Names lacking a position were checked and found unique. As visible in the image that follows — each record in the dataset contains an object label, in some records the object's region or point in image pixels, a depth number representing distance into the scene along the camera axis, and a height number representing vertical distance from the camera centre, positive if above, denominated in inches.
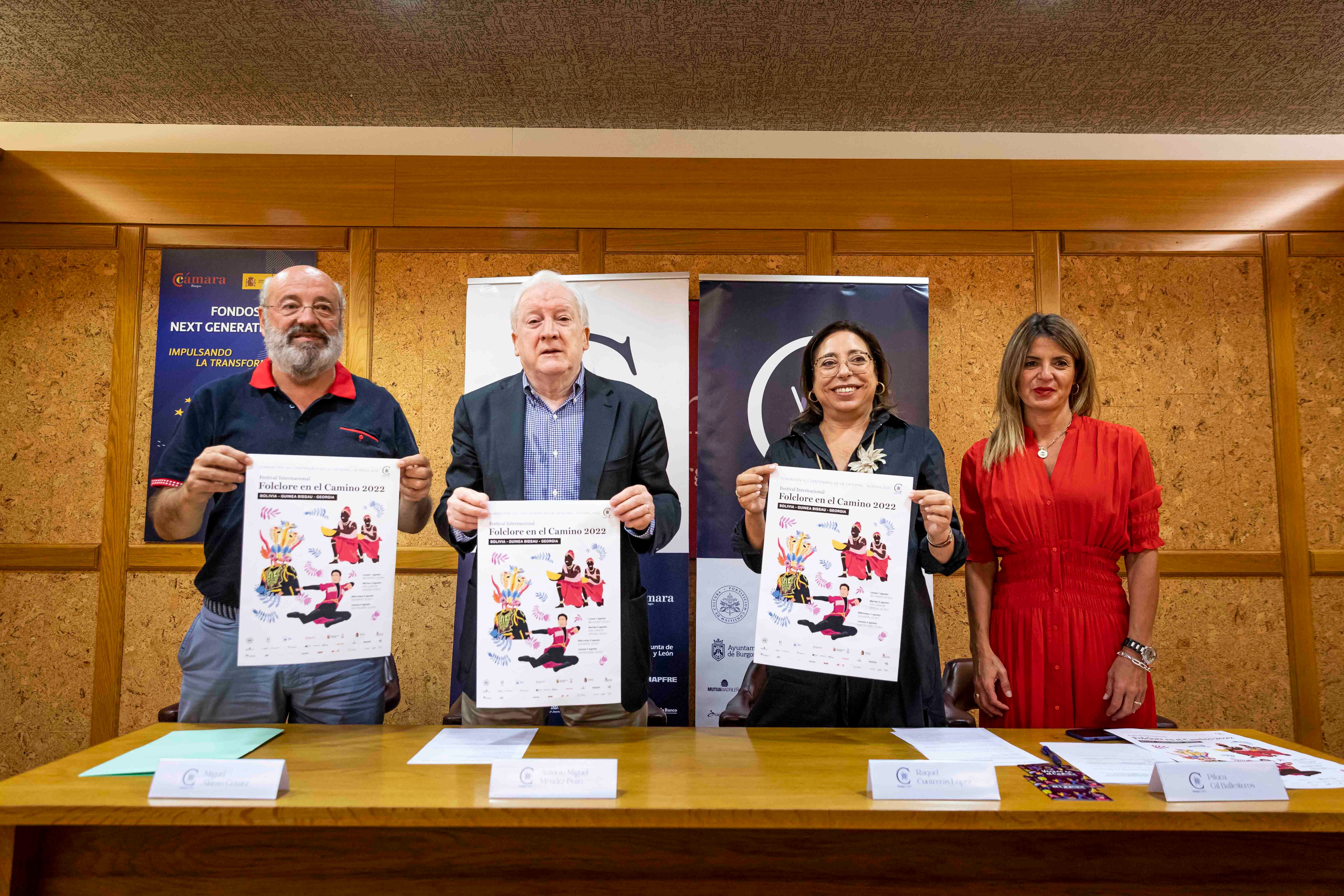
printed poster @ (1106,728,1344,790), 57.2 -21.2
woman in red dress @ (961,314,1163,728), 86.7 -6.5
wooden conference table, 51.8 -24.8
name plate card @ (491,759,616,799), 51.8 -19.5
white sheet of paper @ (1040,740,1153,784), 57.1 -21.0
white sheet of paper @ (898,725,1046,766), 61.8 -21.4
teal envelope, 57.8 -21.2
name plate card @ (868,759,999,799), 51.7 -19.3
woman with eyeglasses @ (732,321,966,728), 80.4 -0.2
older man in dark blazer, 83.9 +6.6
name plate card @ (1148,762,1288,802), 52.0 -19.4
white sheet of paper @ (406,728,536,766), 61.5 -21.6
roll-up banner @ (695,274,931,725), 139.3 +24.7
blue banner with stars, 146.5 +34.9
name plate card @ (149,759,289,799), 51.6 -19.6
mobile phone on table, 68.9 -21.8
